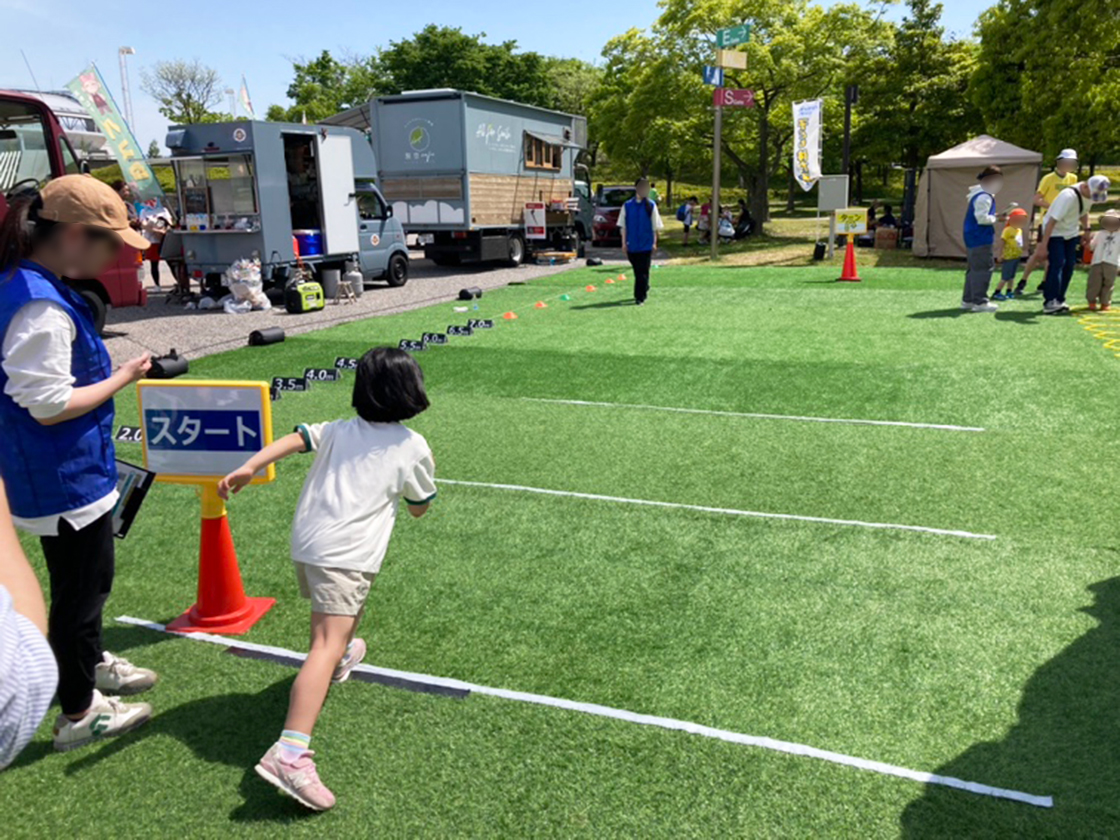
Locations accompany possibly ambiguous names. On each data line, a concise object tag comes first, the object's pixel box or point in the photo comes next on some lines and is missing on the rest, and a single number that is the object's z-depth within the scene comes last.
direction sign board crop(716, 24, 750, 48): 18.56
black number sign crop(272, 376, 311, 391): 8.01
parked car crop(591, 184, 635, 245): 27.50
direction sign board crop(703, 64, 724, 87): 18.67
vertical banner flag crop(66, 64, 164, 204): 17.41
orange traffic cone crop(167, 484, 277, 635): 3.79
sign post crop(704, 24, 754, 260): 18.56
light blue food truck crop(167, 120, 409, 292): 13.82
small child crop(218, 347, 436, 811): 2.73
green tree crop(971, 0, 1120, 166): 22.39
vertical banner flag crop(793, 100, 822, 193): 18.91
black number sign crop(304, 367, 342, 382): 8.50
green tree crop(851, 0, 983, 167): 33.88
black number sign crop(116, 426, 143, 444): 5.55
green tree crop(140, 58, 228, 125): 52.66
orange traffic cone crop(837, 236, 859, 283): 16.64
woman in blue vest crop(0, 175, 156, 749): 2.53
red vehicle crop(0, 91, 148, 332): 10.76
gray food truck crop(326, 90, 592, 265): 18.52
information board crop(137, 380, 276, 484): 3.67
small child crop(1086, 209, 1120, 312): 11.45
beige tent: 18.20
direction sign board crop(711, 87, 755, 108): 18.42
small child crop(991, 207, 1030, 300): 12.53
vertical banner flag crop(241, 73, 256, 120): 18.42
